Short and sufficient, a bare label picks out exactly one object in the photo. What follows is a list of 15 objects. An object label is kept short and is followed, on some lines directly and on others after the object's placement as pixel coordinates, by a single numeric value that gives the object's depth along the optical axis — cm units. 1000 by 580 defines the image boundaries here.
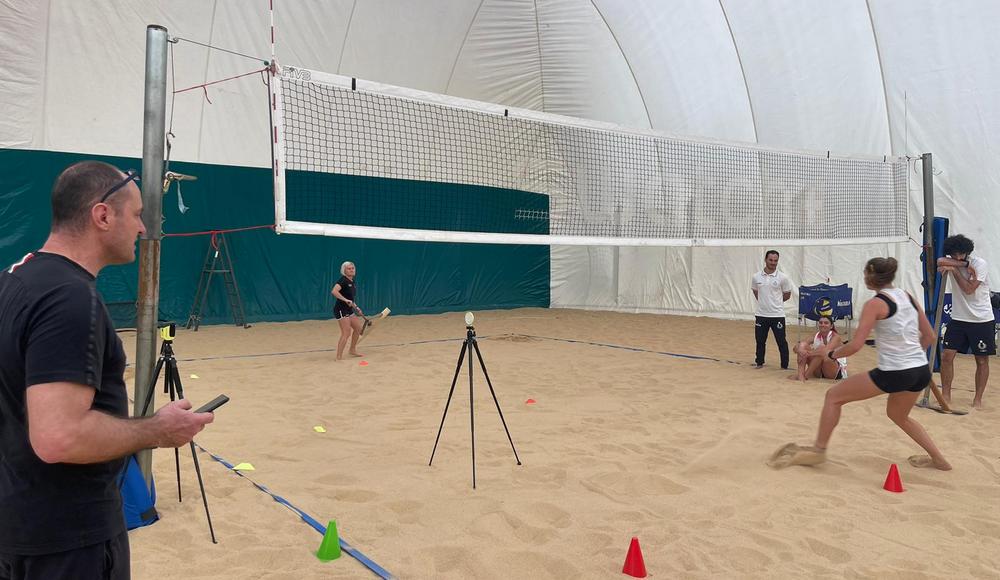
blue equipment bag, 328
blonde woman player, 897
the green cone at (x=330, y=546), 299
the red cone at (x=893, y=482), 392
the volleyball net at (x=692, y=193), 484
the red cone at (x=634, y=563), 281
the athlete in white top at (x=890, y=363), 411
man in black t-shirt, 141
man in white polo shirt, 825
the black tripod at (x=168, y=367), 326
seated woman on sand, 754
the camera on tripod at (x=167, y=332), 323
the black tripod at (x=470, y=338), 409
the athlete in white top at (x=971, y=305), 595
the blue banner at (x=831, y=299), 1055
